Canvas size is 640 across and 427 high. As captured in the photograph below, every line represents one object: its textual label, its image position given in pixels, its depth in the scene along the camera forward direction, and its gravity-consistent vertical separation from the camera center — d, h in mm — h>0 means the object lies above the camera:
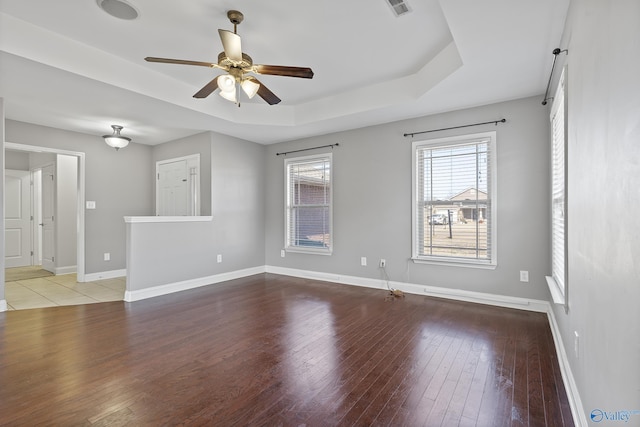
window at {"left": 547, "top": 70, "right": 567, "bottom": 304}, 2264 +159
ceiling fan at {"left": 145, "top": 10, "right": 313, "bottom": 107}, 2412 +1217
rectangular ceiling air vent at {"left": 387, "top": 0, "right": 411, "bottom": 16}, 2430 +1669
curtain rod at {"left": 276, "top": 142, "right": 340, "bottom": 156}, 5230 +1135
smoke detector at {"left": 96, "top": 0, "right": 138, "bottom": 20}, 2428 +1655
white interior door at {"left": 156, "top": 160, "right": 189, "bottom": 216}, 5720 +442
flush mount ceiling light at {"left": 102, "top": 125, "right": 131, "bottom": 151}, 4797 +1137
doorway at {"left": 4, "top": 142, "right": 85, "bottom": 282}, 5359 -100
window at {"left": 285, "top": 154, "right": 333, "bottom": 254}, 5398 +124
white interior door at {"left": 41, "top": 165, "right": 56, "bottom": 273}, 6102 -139
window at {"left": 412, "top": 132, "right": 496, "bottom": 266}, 3926 +159
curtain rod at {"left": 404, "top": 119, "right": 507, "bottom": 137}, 3804 +1135
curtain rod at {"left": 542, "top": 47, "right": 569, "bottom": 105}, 2465 +1331
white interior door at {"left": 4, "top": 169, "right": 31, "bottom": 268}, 6719 -149
